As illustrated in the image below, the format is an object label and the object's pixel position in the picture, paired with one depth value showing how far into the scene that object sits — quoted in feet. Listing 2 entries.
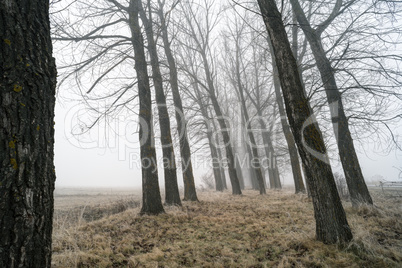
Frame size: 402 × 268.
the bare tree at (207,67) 34.12
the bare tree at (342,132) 16.65
